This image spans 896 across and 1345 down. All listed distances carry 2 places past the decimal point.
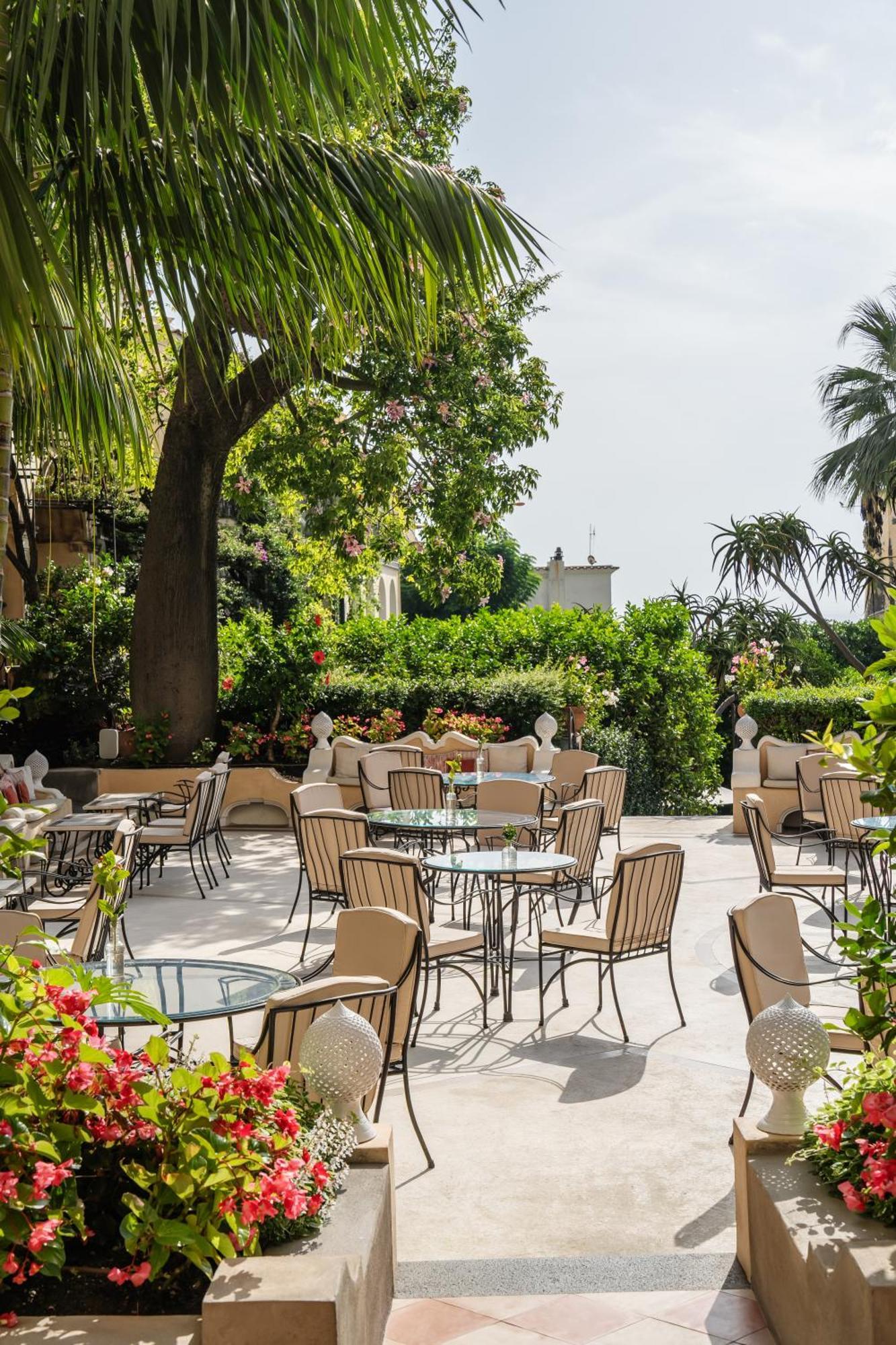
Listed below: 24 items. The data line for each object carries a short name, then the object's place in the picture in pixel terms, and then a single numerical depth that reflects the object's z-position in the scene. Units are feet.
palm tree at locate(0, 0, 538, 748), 10.09
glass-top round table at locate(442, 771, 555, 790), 31.37
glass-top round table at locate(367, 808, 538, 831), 24.97
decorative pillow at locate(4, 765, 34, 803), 33.32
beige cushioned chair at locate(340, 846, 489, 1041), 17.85
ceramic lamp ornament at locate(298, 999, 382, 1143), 9.86
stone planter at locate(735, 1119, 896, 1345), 7.72
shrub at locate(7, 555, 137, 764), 47.06
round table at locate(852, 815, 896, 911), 25.09
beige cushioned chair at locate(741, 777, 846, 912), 23.18
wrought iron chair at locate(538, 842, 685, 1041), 18.31
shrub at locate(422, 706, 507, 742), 43.29
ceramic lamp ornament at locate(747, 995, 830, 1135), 10.41
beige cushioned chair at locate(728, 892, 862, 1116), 14.15
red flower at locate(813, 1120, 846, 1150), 9.42
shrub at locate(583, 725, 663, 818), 45.98
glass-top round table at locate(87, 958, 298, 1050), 12.25
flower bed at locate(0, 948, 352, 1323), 7.50
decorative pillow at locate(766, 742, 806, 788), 41.42
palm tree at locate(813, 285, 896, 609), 80.33
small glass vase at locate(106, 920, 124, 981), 13.37
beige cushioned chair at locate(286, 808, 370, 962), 23.00
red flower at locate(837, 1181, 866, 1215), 8.63
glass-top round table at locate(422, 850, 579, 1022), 19.65
